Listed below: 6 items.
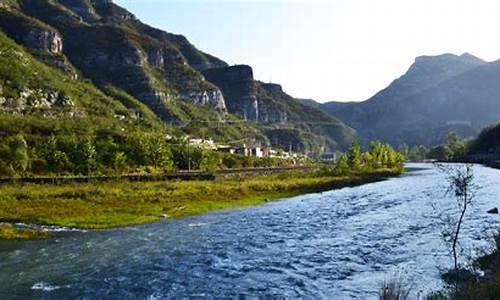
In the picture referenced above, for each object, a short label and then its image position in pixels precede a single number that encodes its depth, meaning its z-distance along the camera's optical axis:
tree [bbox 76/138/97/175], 107.31
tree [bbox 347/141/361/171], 163.56
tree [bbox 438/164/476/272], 26.45
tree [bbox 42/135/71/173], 106.62
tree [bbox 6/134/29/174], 99.38
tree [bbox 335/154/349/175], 144.27
